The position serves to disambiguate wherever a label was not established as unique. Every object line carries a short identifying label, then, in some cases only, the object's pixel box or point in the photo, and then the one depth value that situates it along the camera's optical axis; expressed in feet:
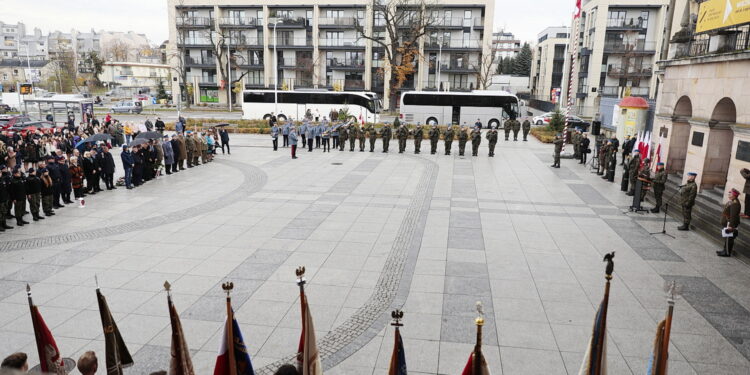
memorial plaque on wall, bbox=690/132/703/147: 47.06
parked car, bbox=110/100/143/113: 178.29
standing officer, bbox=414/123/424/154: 86.02
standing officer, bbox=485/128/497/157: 81.83
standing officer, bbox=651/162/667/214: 47.37
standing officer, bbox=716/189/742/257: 34.96
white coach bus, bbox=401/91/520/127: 127.13
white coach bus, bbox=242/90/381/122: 134.51
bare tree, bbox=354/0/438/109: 169.48
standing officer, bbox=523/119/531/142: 106.18
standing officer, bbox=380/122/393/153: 85.97
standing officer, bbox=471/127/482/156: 81.97
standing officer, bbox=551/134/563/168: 72.19
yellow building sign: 41.06
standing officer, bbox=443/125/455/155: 84.23
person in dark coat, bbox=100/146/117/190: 53.47
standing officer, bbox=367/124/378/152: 87.56
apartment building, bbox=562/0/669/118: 173.27
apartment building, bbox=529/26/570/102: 231.91
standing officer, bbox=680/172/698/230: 41.14
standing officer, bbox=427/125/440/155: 85.92
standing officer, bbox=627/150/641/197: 53.47
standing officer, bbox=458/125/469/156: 83.10
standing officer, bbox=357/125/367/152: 89.40
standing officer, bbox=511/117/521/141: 106.73
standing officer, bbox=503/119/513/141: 106.52
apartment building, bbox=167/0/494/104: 193.16
